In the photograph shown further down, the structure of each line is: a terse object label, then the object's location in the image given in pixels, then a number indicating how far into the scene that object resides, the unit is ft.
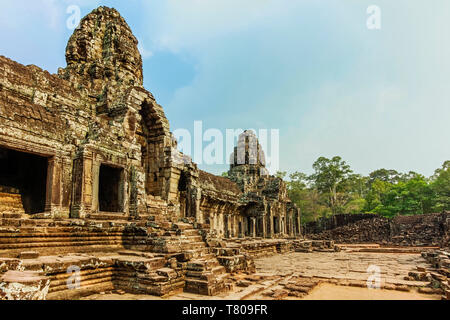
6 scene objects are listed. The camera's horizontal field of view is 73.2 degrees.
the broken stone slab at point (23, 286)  10.68
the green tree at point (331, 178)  140.87
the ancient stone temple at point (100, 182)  18.57
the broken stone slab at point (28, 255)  16.87
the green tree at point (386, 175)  201.46
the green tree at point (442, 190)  121.49
